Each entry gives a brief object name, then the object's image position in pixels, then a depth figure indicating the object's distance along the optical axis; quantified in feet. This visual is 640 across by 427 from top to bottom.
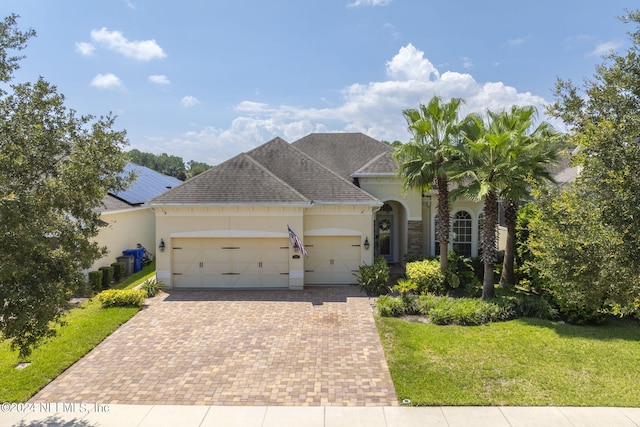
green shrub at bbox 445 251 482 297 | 52.62
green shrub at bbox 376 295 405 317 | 44.21
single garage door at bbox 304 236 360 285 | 58.44
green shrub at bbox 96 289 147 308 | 46.65
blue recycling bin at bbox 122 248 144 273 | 68.44
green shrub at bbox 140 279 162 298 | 52.01
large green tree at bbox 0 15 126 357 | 19.03
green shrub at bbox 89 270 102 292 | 54.34
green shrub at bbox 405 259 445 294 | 52.80
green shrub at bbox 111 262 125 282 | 61.52
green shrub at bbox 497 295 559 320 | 43.93
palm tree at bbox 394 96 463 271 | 52.24
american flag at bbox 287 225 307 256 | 53.54
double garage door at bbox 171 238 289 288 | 55.93
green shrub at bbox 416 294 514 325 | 42.14
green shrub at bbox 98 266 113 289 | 57.49
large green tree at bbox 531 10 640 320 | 19.20
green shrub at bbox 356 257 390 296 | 53.47
